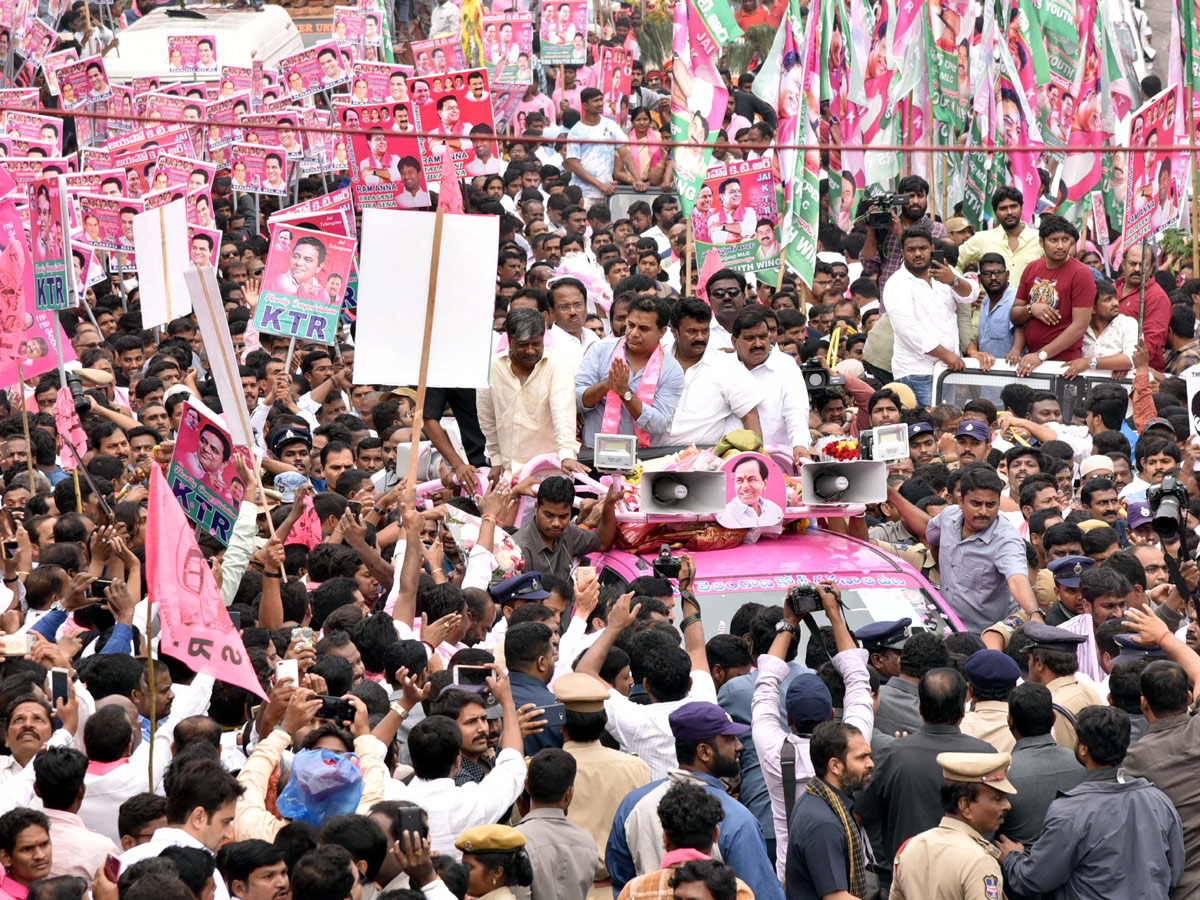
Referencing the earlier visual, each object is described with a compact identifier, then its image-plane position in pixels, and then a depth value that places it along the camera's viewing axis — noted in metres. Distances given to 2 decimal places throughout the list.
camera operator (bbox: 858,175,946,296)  30.00
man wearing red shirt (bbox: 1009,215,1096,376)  27.48
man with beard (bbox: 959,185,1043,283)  30.92
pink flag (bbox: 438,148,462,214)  20.53
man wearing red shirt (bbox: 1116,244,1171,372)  28.47
